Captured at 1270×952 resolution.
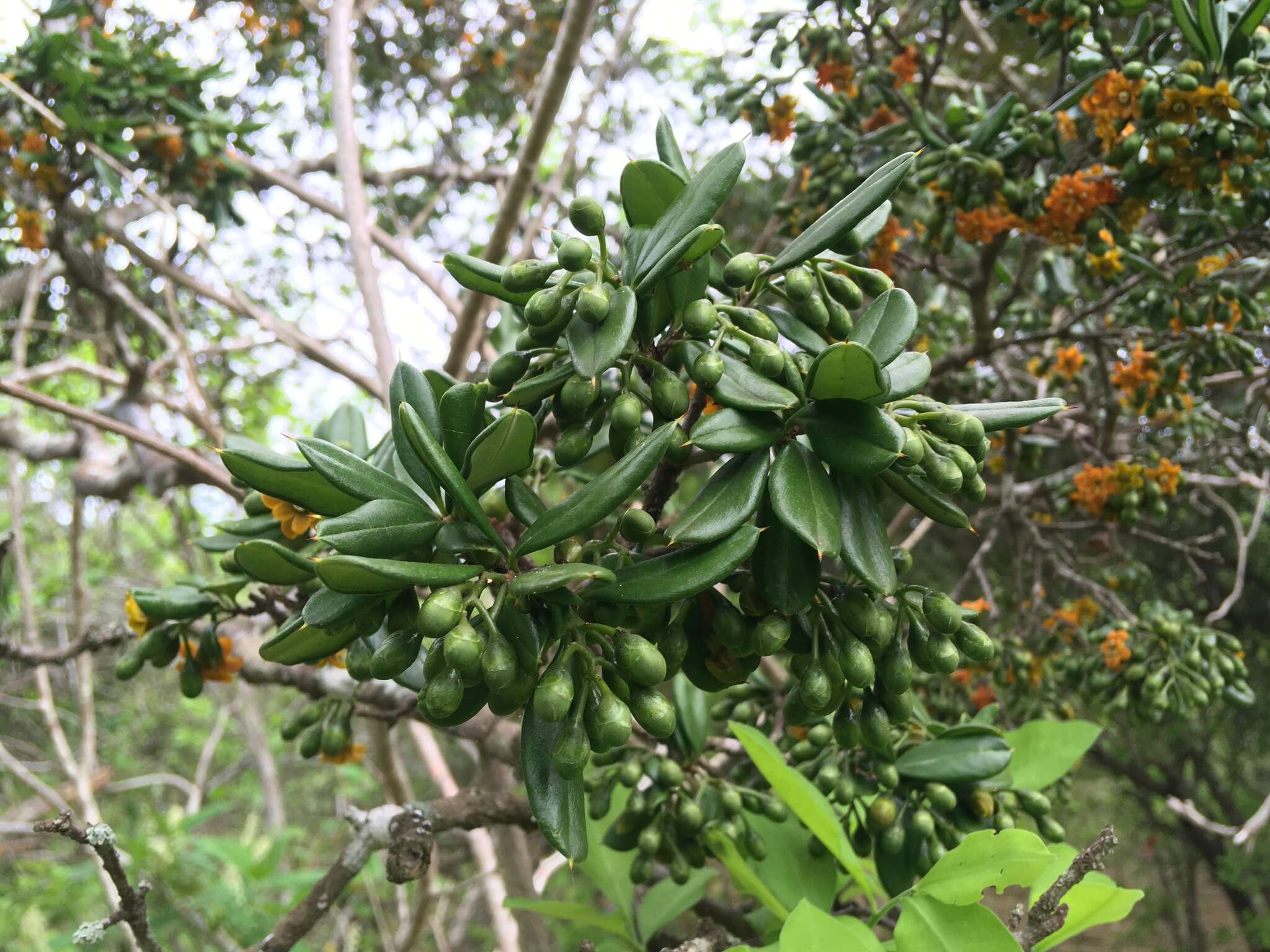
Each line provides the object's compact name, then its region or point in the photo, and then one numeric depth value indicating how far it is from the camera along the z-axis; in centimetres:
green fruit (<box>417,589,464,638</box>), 26
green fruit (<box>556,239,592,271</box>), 29
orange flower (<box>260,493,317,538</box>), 37
